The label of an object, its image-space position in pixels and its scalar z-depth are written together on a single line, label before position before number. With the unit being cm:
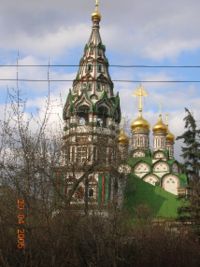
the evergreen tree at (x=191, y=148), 2480
